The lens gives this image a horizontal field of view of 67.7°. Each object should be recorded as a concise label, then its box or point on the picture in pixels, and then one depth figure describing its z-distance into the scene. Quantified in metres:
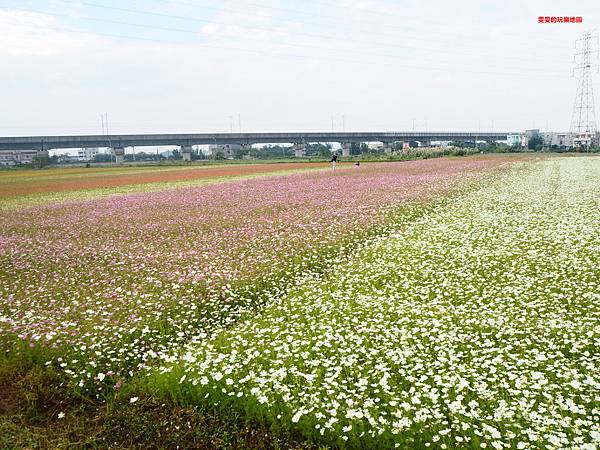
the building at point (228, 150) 165.89
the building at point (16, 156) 158.93
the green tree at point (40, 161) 106.65
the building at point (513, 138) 191.12
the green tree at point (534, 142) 146.40
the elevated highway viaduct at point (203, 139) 111.81
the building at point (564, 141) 191.12
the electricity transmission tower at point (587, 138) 106.19
